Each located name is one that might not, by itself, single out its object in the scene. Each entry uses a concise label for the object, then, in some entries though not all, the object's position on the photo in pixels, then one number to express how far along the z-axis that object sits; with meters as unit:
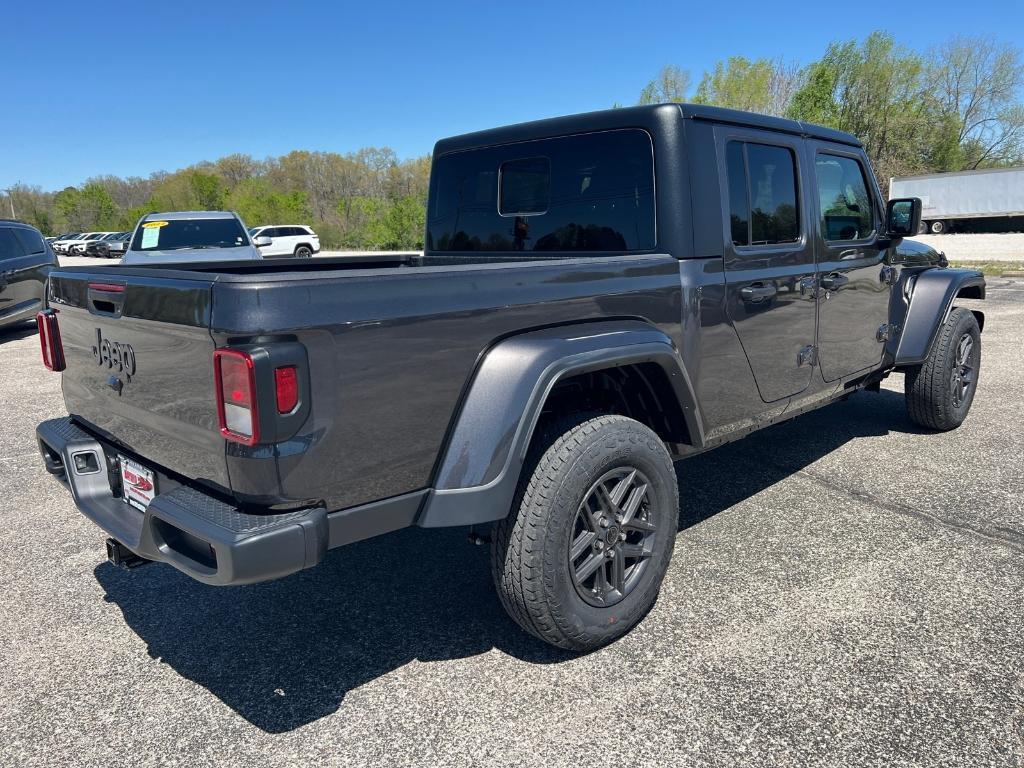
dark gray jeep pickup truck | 2.07
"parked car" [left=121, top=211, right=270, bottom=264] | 10.59
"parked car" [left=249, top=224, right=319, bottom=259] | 31.33
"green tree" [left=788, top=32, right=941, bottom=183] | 50.03
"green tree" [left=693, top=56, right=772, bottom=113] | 46.09
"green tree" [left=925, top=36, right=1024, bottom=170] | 55.22
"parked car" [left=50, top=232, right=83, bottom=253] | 53.09
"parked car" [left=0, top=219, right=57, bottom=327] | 10.10
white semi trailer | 36.34
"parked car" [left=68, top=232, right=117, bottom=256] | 49.56
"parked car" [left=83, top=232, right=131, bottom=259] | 44.78
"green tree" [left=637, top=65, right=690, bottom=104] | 47.75
